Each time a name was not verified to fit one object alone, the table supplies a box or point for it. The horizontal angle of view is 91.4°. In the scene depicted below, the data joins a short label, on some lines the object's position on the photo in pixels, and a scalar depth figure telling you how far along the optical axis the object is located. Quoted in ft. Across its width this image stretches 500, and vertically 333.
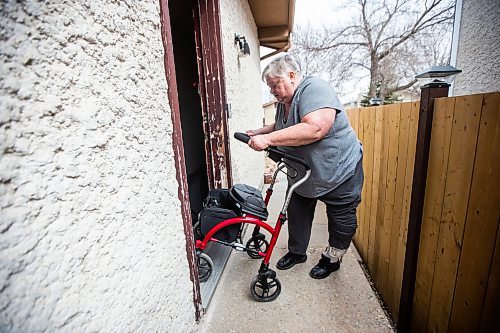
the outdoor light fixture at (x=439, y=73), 4.59
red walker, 5.39
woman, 5.04
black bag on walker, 5.46
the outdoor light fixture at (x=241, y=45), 9.35
